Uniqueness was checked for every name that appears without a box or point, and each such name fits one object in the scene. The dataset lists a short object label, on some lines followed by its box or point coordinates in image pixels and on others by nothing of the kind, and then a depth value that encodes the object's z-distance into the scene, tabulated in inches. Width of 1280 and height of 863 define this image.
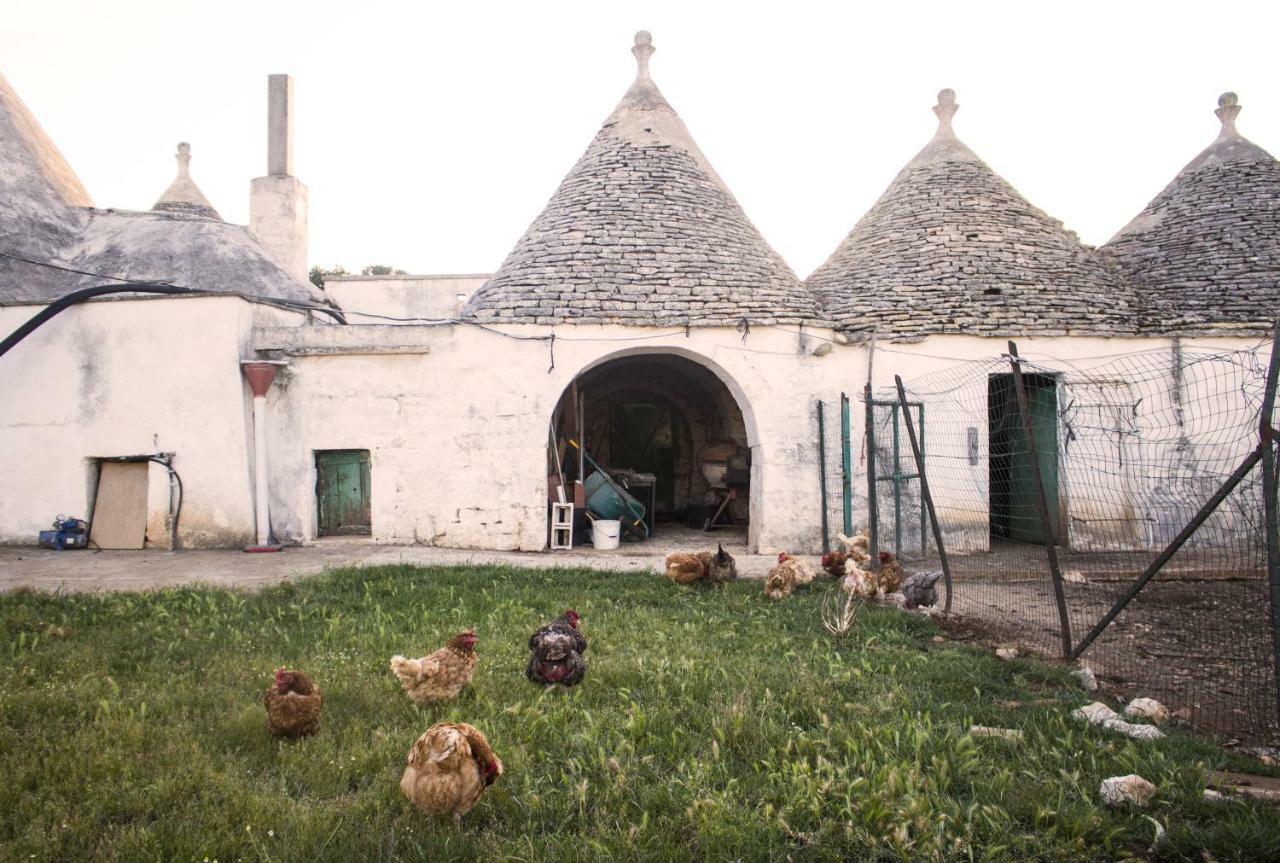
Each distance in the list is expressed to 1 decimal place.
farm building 403.9
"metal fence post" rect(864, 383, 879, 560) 303.1
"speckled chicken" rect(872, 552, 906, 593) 281.4
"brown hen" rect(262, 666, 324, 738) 134.0
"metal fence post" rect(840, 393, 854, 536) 394.9
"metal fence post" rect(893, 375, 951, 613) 262.0
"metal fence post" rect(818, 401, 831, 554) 391.9
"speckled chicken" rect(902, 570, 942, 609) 264.7
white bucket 424.8
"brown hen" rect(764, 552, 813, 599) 271.4
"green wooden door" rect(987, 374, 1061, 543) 444.1
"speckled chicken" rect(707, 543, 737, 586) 297.0
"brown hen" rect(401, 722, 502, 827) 107.3
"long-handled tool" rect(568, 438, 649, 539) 445.4
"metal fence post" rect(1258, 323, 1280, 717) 143.3
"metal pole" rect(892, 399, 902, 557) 366.0
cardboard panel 411.2
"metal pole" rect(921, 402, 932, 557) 361.5
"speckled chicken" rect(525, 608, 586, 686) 168.2
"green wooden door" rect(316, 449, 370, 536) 422.0
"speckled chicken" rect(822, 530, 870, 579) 308.2
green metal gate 402.0
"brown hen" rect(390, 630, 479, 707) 151.7
